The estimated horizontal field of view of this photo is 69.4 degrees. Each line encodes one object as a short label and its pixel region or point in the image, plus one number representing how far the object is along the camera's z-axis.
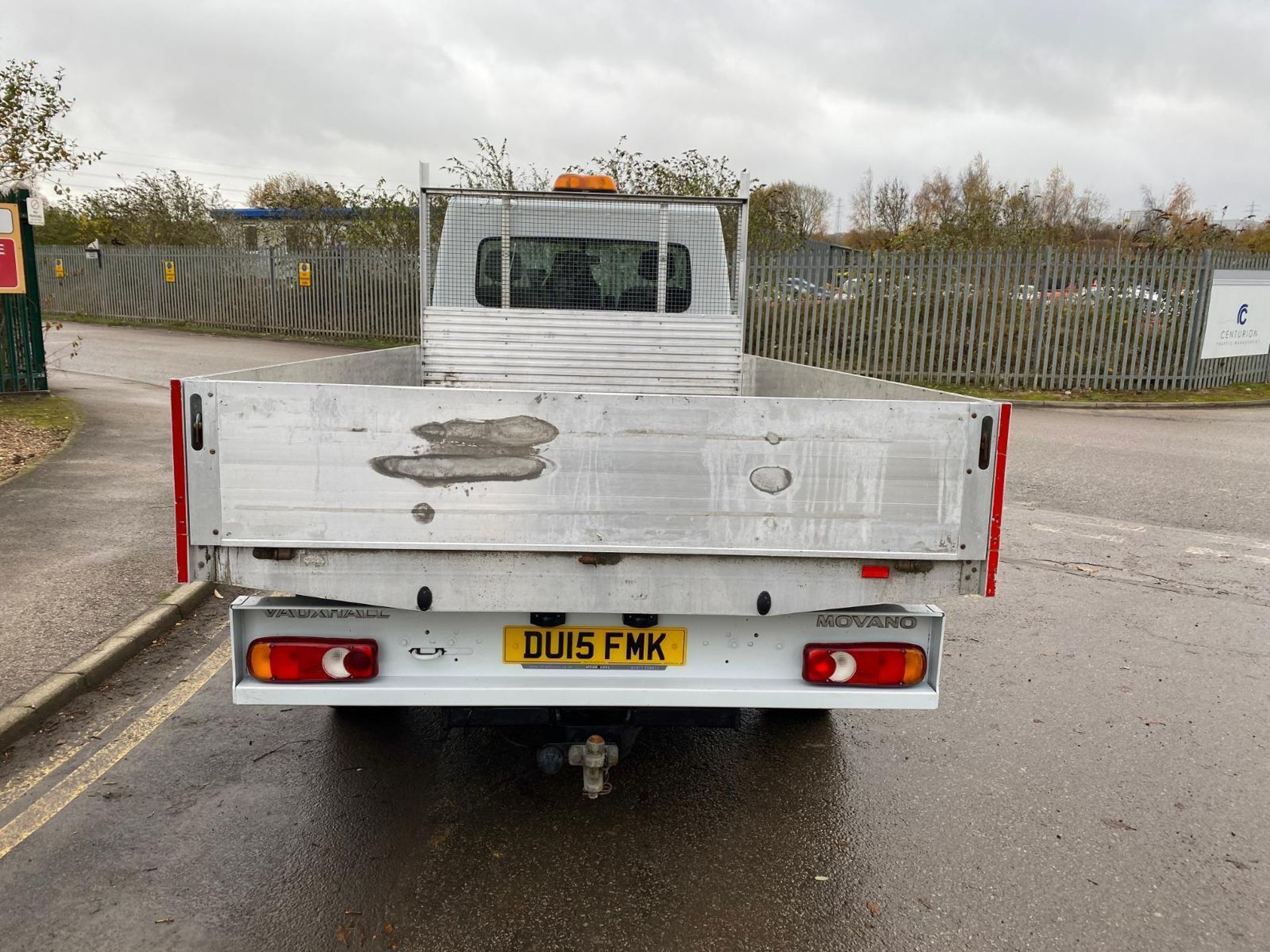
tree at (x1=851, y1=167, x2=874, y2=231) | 45.94
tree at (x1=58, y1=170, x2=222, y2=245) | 30.08
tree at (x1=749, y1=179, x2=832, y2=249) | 19.91
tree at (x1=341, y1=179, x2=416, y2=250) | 22.97
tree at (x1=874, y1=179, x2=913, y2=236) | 39.25
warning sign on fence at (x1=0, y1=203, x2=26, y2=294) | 10.40
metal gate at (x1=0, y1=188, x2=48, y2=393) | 11.38
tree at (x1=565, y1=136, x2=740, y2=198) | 18.72
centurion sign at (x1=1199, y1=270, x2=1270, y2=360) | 15.83
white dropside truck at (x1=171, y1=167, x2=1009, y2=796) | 2.51
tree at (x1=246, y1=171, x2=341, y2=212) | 25.59
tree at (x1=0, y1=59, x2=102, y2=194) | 9.53
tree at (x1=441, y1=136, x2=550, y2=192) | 19.95
